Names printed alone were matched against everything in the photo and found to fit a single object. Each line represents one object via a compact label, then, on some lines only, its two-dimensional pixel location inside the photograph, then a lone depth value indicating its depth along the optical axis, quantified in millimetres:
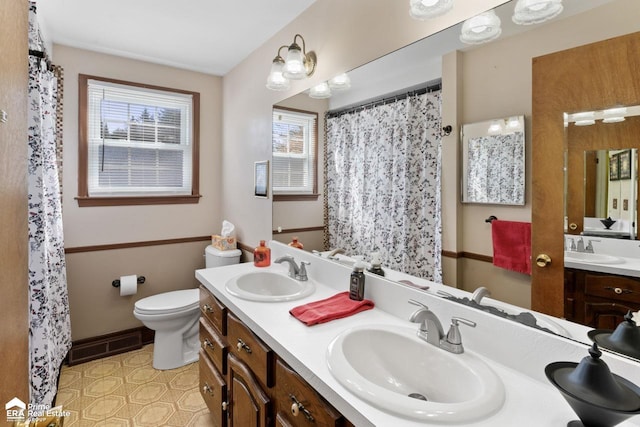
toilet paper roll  2709
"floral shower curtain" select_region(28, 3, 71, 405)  1571
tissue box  2879
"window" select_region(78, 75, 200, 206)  2625
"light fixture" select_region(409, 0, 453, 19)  1210
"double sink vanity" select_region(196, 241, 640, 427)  789
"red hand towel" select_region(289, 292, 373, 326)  1281
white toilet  2406
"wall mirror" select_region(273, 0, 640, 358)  1040
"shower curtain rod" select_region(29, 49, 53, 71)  1568
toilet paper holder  2746
